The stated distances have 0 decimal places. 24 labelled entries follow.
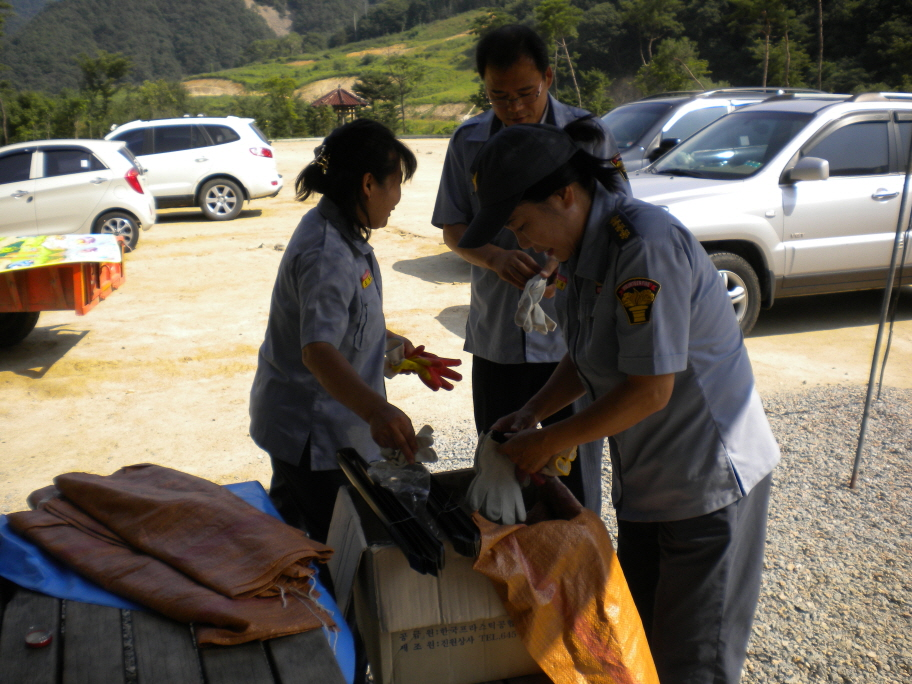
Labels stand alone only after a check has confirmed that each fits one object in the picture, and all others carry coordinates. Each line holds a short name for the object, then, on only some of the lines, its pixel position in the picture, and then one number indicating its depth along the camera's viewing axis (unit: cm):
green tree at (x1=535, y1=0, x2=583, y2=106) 3597
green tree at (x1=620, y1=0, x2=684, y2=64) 4917
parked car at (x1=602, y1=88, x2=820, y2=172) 797
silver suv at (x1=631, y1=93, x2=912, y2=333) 585
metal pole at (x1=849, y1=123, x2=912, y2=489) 363
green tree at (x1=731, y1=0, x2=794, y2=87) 3189
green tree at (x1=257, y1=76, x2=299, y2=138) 3969
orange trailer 573
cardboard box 150
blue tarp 151
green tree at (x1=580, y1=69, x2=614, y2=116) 3672
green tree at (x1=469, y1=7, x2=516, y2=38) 5033
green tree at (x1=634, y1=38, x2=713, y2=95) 3134
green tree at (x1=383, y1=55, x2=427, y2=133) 5474
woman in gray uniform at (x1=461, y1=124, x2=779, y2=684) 158
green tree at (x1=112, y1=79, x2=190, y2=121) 3969
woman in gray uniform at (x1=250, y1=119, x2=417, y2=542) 194
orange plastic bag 151
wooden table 132
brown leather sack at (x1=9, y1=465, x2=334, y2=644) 144
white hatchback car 959
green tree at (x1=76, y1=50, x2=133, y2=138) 3612
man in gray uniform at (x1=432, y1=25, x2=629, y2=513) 258
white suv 1216
